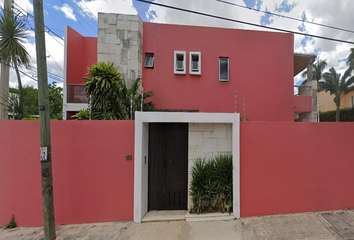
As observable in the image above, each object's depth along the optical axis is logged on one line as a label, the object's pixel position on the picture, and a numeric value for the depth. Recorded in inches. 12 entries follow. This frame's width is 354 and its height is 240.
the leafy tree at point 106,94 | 190.7
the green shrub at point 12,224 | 140.6
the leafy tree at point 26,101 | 190.5
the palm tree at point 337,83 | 551.5
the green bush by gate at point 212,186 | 150.4
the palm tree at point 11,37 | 231.4
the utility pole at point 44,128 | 125.8
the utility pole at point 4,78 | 282.2
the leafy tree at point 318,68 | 677.9
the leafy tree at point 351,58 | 491.1
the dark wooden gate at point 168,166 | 163.6
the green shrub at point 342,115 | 555.1
